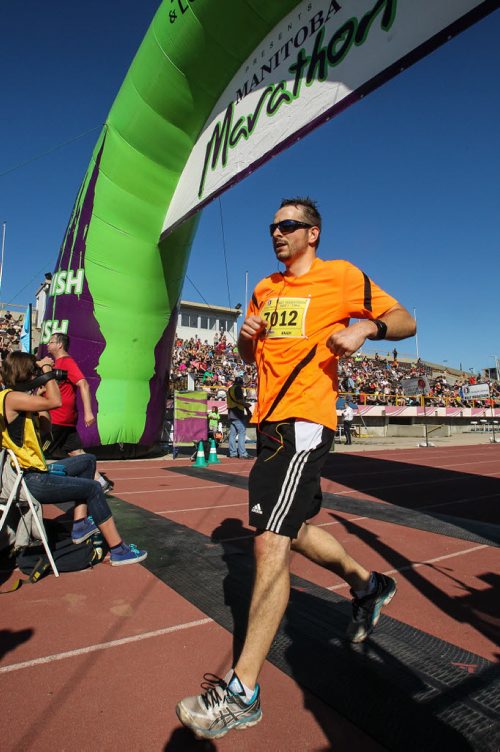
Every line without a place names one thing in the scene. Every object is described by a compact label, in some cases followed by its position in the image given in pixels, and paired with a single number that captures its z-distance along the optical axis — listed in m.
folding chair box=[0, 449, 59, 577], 3.16
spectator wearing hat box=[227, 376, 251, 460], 11.41
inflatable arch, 6.05
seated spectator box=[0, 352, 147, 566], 3.32
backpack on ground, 3.39
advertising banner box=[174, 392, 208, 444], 11.29
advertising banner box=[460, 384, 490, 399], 23.78
